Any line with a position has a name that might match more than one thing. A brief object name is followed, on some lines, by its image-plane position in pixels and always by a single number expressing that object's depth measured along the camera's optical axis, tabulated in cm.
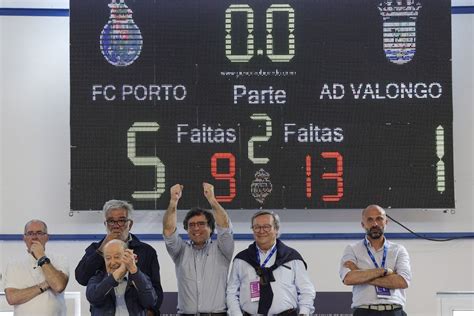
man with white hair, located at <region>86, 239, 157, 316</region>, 1114
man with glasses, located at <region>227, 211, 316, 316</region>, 1192
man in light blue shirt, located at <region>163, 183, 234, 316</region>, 1230
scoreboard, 1406
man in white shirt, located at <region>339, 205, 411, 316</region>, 1225
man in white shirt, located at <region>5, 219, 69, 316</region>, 1222
